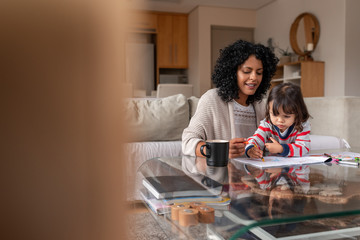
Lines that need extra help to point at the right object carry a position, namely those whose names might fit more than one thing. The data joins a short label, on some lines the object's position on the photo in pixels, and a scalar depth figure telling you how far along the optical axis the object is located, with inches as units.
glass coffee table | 22.5
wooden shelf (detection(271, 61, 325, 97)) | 185.2
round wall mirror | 192.9
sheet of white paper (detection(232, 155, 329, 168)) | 41.7
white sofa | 86.7
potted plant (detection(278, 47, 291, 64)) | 208.4
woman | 60.5
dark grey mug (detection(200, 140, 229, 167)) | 41.5
